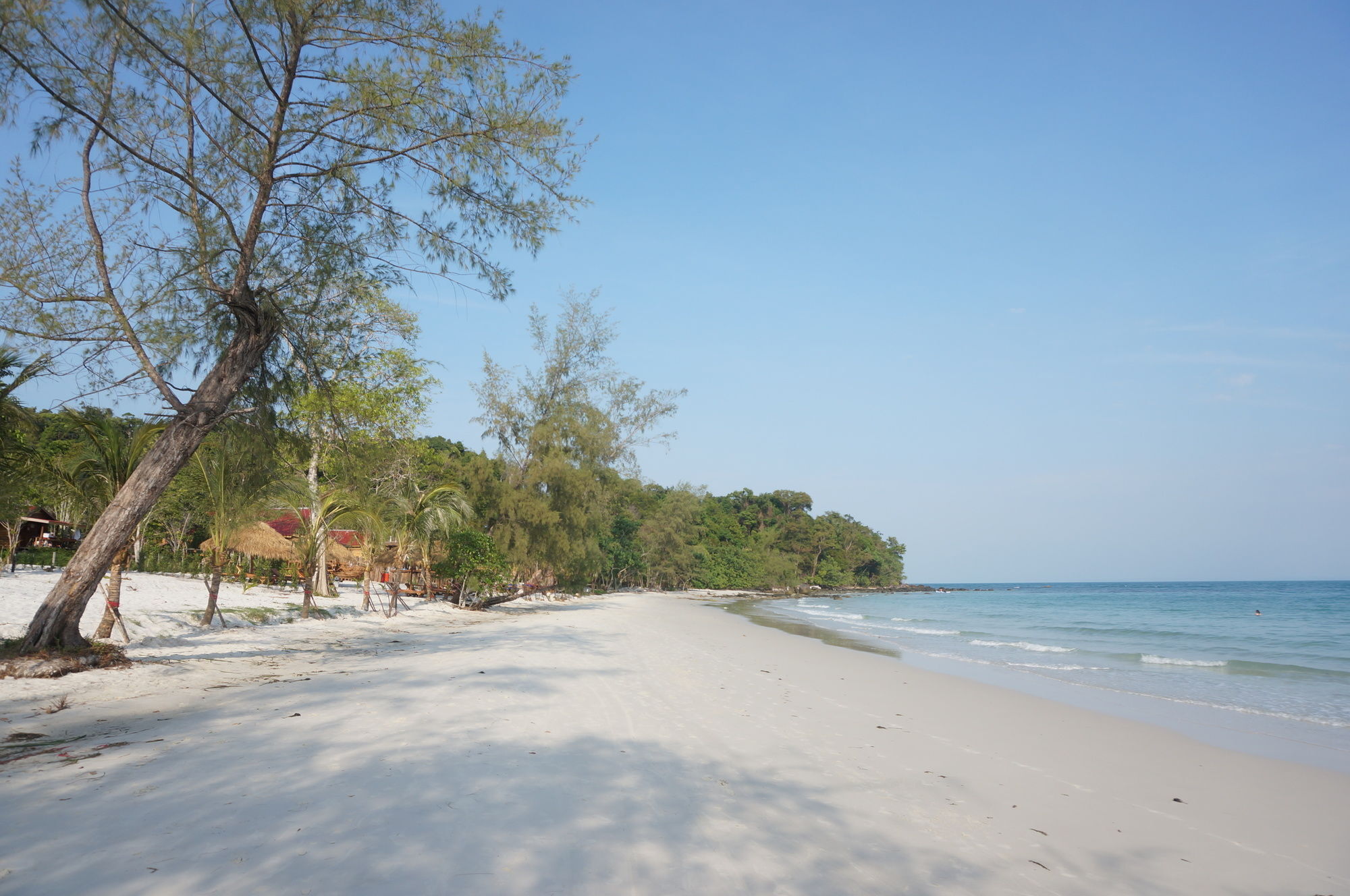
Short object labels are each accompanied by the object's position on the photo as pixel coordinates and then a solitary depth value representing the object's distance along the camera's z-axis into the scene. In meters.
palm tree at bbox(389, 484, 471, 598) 17.00
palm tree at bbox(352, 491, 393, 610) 14.68
